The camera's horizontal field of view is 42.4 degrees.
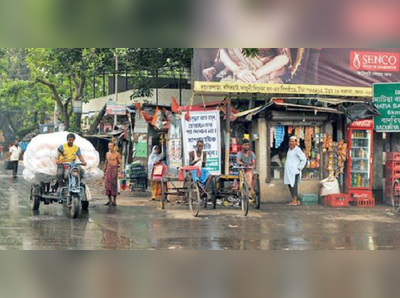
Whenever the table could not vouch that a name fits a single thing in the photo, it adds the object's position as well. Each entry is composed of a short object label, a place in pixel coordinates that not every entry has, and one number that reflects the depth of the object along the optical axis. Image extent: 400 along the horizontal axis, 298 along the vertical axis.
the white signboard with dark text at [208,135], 13.83
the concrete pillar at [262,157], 13.86
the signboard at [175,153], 14.88
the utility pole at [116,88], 18.99
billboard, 13.56
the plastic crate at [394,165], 13.70
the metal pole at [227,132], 13.53
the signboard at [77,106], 25.88
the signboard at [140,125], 17.46
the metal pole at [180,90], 18.48
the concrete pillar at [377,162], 15.05
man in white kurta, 13.35
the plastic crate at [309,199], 13.73
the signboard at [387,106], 13.90
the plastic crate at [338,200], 13.41
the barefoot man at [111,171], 13.09
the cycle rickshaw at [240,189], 11.38
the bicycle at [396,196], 12.21
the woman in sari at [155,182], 14.31
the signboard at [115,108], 17.88
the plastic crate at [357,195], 13.78
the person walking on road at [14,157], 22.95
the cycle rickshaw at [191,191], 11.42
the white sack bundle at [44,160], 11.18
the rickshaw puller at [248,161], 12.65
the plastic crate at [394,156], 13.72
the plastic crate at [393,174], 13.72
